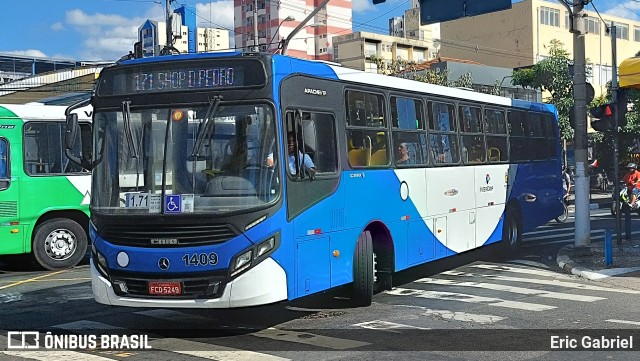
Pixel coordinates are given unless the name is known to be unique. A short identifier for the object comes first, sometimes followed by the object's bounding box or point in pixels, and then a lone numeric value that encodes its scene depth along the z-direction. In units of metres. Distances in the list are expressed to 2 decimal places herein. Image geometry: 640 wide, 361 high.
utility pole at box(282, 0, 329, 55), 20.04
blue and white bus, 8.16
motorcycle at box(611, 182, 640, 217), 18.35
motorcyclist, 22.98
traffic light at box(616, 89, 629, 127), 15.34
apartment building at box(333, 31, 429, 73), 84.25
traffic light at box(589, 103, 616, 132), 15.34
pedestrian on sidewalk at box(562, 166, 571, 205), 26.01
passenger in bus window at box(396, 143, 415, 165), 11.32
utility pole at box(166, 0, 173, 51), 26.75
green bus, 14.44
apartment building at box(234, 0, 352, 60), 98.38
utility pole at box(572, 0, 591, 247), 15.77
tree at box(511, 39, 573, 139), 41.94
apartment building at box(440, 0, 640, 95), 66.19
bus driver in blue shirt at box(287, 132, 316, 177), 8.68
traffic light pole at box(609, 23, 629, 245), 15.27
